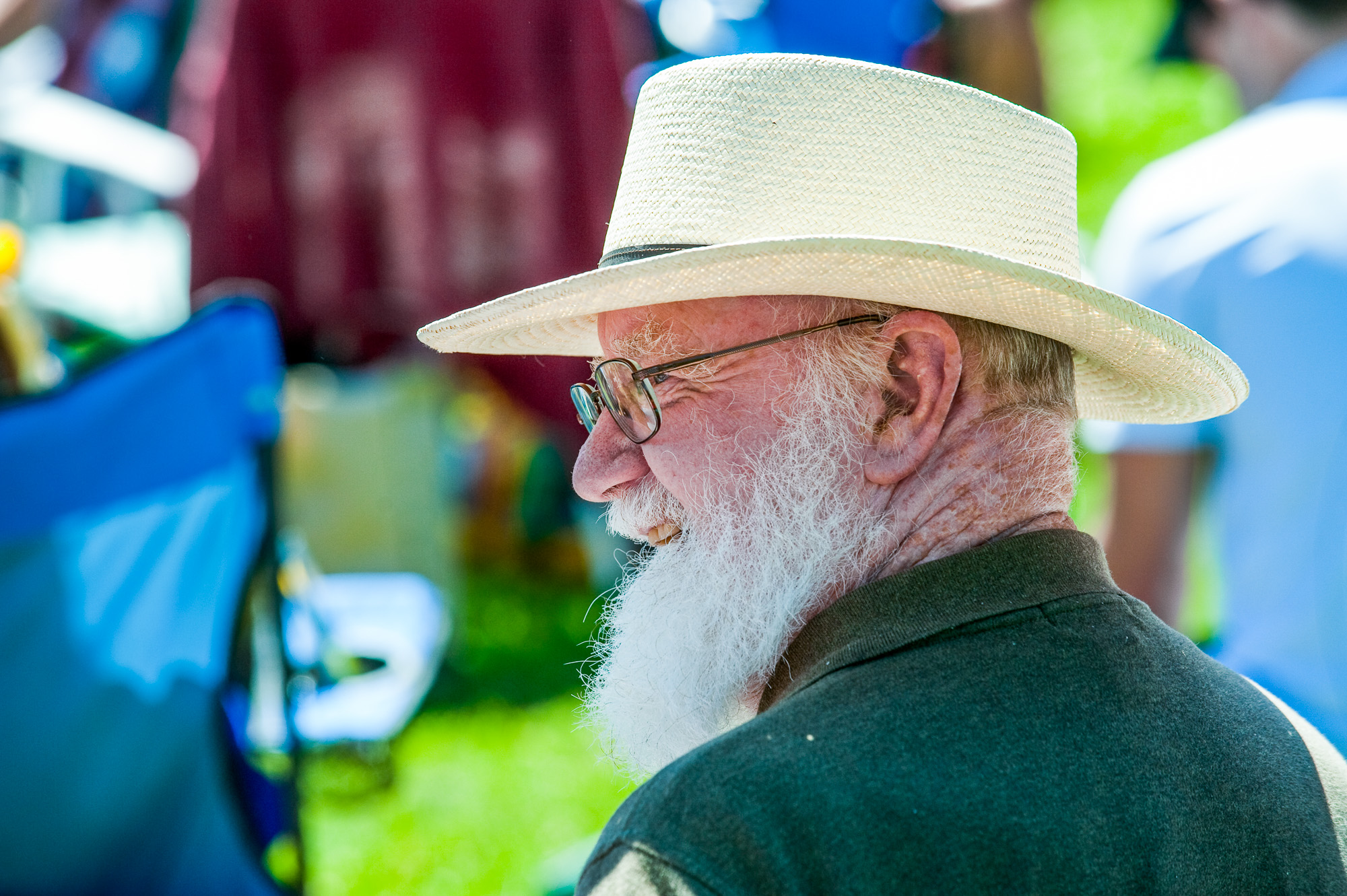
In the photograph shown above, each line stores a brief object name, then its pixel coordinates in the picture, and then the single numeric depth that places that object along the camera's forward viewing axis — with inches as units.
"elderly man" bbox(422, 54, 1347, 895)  78.8
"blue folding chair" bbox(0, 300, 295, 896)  205.0
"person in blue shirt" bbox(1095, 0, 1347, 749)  174.7
